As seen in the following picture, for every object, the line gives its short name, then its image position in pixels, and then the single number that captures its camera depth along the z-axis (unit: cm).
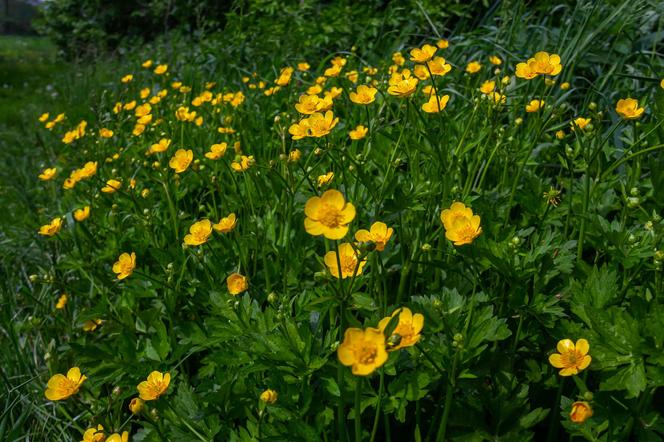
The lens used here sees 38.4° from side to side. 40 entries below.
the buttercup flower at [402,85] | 67
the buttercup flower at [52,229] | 77
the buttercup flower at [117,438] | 58
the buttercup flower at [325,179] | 68
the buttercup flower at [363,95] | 75
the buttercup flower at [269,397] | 57
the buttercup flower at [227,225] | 68
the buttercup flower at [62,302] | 79
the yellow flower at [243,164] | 70
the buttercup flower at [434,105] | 74
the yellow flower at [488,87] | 78
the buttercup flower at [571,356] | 56
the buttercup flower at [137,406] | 58
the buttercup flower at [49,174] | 91
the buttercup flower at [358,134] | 78
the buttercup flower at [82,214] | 78
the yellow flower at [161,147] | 82
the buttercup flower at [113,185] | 78
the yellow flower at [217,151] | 77
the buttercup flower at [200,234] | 68
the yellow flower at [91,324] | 76
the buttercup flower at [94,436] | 58
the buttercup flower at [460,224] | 58
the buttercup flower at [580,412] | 54
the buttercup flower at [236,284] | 64
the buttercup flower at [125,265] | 70
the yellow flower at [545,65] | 70
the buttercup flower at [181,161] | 79
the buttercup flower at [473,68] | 95
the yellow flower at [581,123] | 71
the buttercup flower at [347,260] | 62
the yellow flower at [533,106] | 74
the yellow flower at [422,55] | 71
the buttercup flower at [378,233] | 60
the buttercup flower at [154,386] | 59
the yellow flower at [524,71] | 70
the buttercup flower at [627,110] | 68
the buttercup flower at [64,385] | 62
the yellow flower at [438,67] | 80
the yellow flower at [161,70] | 128
